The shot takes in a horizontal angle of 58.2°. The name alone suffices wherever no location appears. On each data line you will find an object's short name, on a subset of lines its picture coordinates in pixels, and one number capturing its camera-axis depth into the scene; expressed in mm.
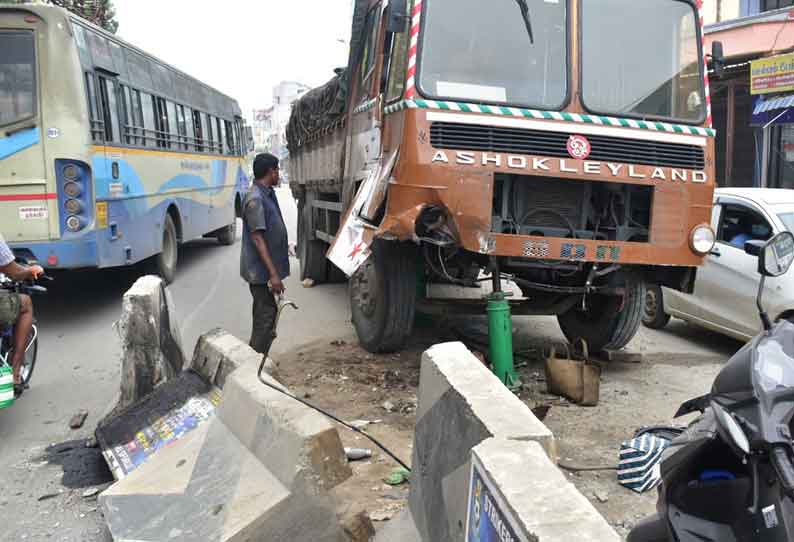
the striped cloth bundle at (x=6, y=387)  4594
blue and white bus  7285
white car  6383
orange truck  4957
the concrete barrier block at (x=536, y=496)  1695
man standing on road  5418
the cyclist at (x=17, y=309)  4961
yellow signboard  11281
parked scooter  1763
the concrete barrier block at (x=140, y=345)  4711
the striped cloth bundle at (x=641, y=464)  3758
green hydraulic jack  5082
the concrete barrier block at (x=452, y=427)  2352
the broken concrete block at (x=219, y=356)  4180
